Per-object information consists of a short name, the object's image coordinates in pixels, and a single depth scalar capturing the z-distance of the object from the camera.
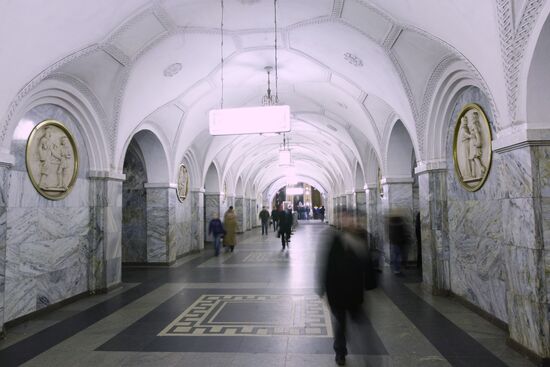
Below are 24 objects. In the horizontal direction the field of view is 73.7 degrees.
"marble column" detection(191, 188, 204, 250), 12.28
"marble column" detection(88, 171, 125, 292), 6.62
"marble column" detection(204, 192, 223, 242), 15.39
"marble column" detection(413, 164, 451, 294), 6.06
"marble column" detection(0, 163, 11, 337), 4.34
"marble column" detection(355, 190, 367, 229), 14.16
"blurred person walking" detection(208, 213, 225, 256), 11.24
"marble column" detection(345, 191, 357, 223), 15.25
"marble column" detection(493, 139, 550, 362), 3.40
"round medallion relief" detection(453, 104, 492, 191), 4.86
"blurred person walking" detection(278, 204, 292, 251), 12.77
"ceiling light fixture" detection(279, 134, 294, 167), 11.68
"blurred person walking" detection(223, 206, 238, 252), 12.16
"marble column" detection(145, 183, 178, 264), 9.59
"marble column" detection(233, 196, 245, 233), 20.95
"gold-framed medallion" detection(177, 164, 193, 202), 10.98
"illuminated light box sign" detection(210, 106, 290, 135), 5.30
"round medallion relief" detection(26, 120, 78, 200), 5.29
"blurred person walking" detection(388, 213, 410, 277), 7.32
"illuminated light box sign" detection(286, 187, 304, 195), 29.00
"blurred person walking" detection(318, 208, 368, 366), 3.13
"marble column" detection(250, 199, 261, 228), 26.11
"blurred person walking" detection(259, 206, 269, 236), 18.70
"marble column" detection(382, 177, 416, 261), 8.69
